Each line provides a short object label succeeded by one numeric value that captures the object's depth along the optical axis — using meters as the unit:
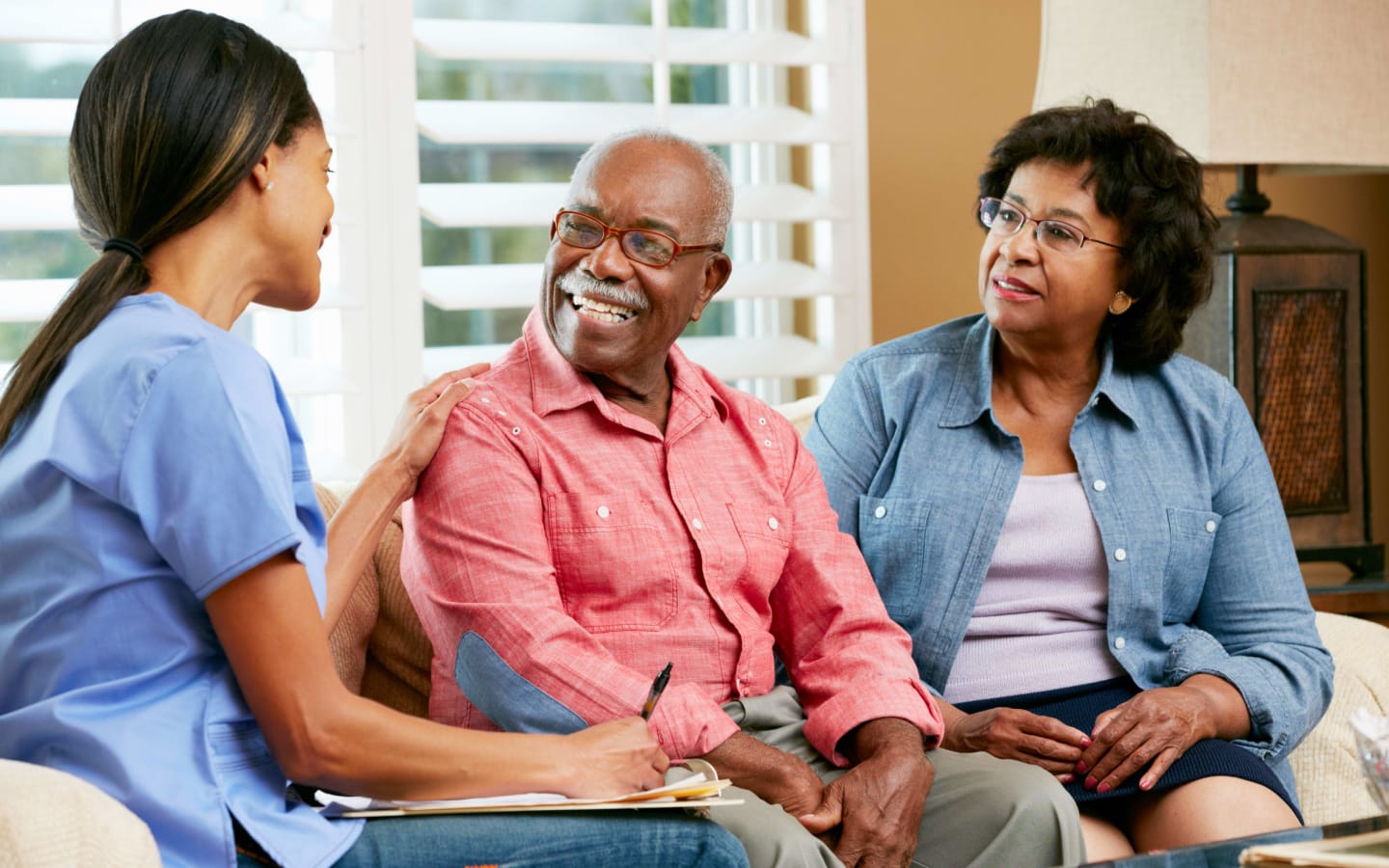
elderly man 3.69
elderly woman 3.97
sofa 3.91
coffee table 3.45
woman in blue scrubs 3.36
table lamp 4.31
